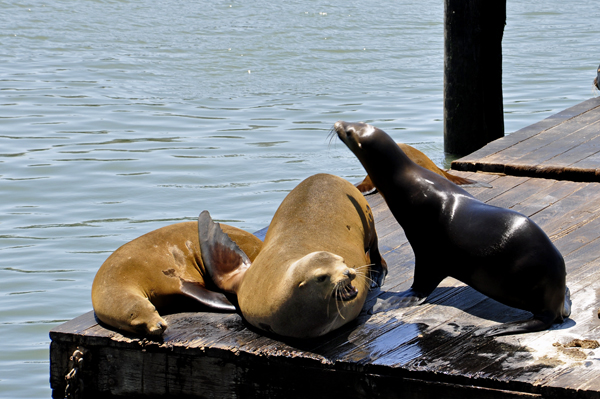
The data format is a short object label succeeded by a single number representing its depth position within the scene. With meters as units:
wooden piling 16.02
